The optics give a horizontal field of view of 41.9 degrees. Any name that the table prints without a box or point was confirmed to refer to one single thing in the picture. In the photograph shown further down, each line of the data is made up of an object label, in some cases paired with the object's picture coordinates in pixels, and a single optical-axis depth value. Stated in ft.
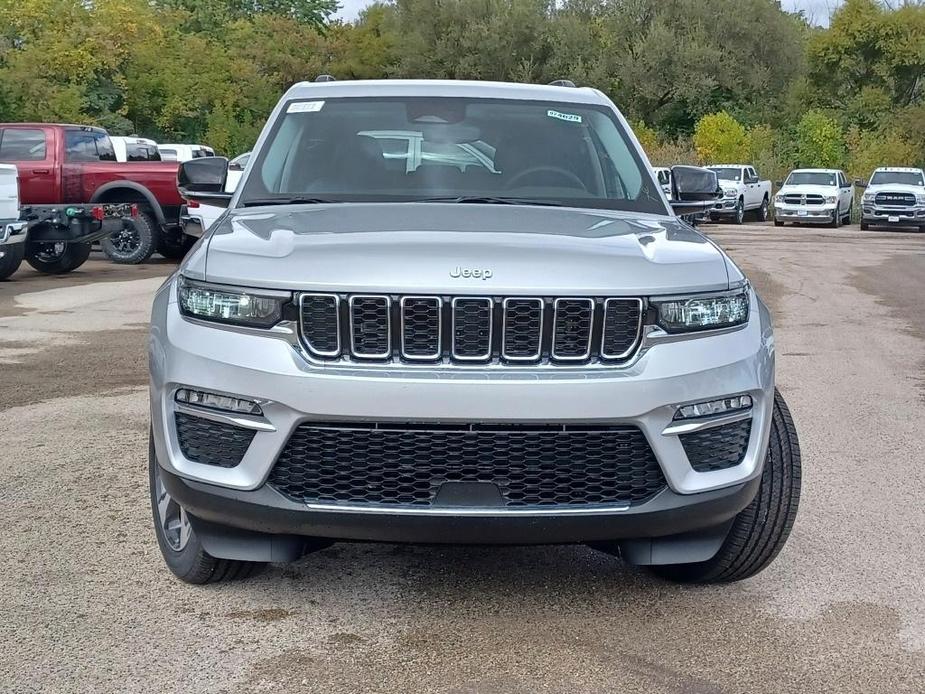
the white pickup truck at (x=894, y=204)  102.94
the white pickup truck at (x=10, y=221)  45.50
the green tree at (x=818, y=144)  151.94
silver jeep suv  11.17
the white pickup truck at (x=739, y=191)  109.29
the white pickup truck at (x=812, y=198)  106.42
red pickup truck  54.90
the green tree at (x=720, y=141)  147.13
